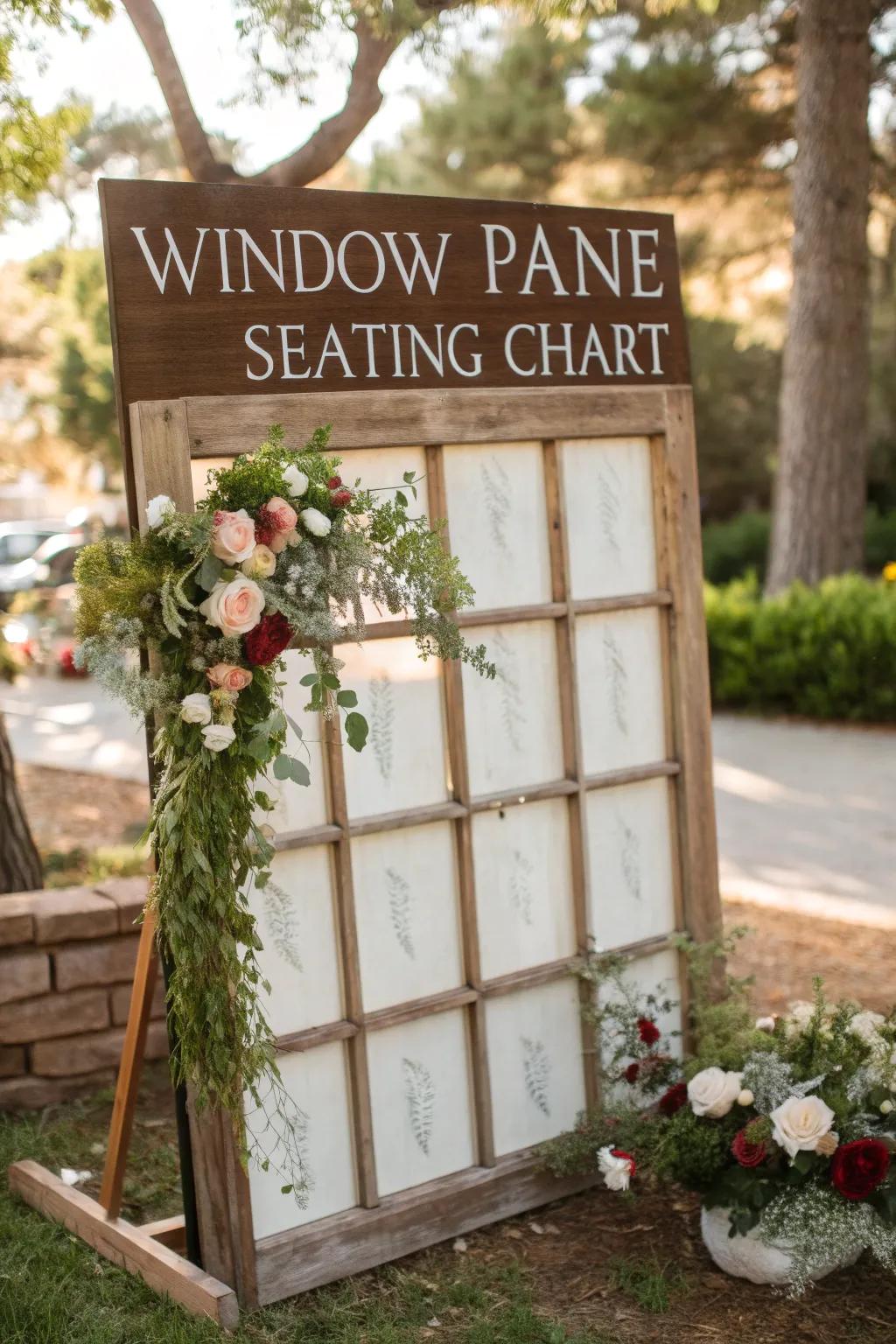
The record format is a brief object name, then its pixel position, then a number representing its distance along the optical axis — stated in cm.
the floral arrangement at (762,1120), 283
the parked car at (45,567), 1981
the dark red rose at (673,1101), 323
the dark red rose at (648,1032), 336
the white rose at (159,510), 258
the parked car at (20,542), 2505
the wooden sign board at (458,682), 289
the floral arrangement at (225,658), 254
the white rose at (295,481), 260
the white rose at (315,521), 260
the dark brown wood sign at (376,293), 282
